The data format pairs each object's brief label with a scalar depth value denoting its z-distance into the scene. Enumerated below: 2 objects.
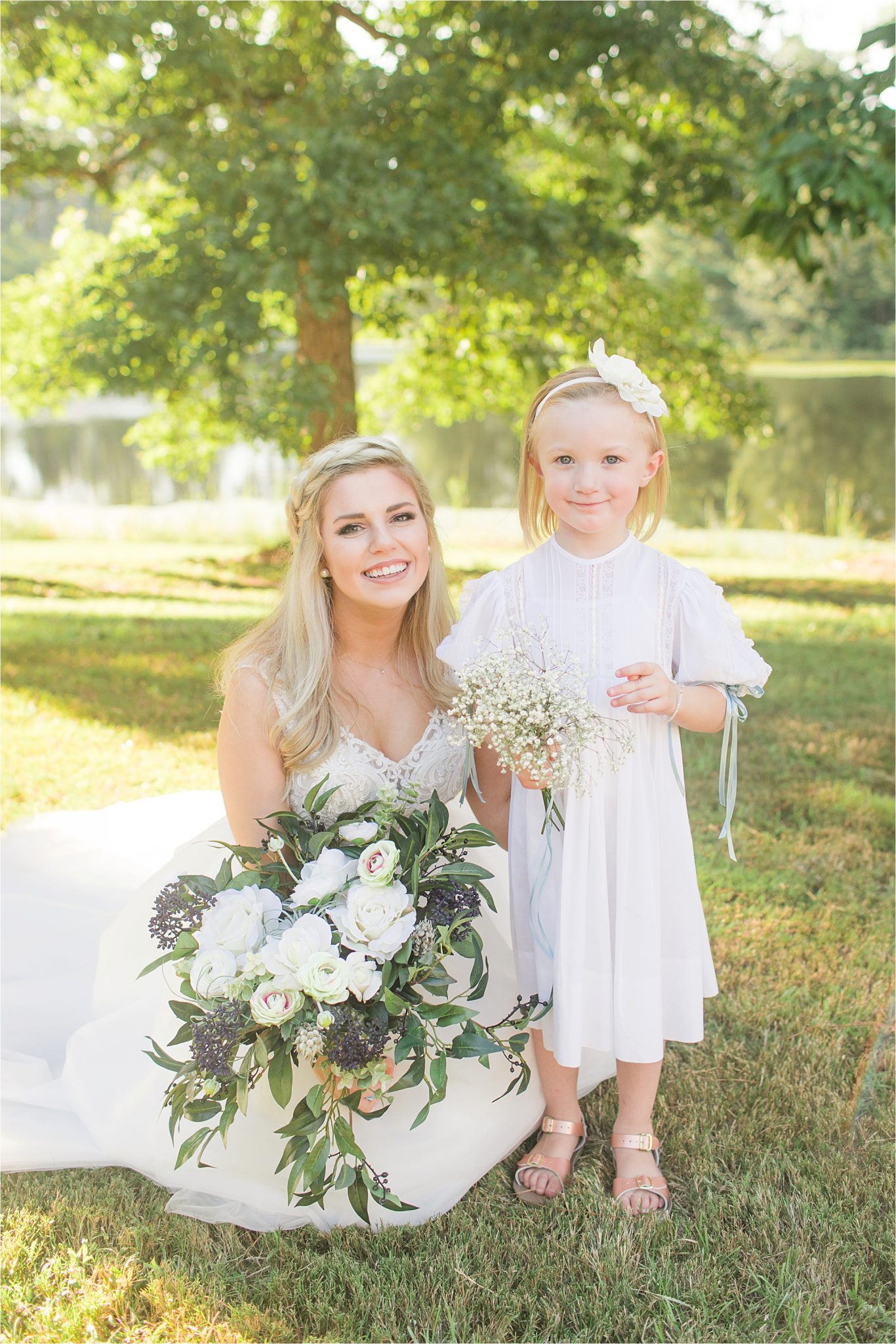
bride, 2.50
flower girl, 2.27
